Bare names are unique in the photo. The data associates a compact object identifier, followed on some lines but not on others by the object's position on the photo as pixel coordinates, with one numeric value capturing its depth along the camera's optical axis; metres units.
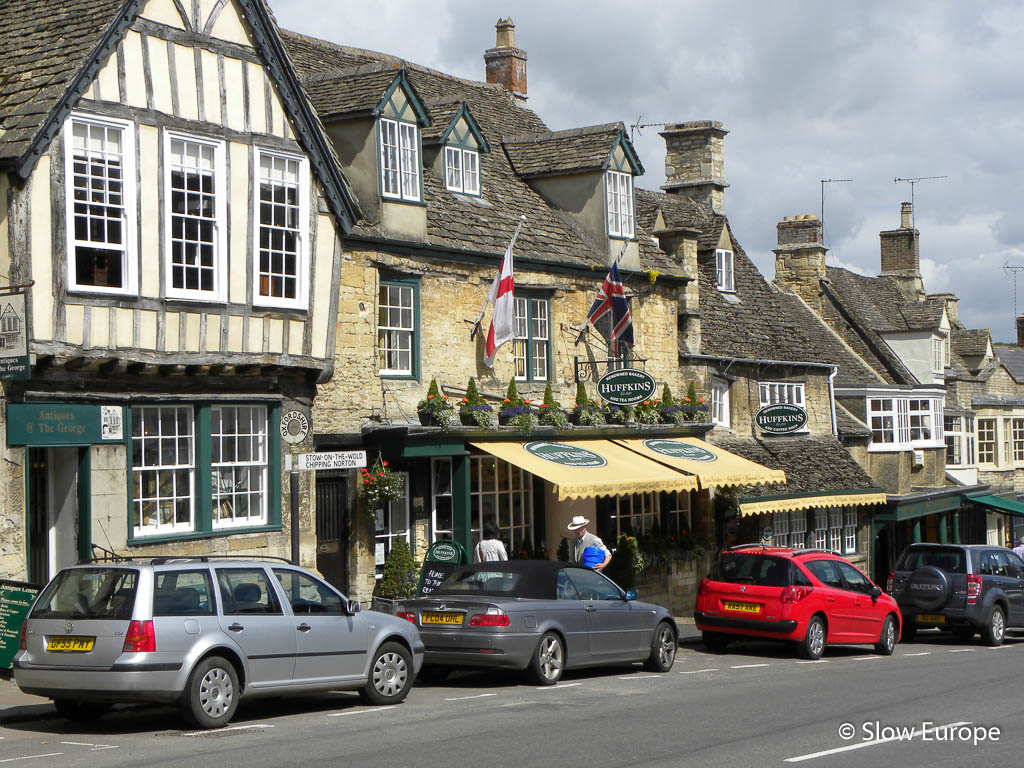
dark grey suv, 23.08
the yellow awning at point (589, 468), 21.52
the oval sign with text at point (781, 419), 29.97
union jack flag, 24.39
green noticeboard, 14.81
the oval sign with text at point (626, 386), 24.30
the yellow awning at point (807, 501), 28.61
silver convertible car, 15.22
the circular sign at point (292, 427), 17.47
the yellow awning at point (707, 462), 24.59
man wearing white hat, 19.16
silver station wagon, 11.83
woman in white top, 19.81
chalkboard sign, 19.97
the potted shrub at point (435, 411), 21.38
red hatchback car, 19.48
